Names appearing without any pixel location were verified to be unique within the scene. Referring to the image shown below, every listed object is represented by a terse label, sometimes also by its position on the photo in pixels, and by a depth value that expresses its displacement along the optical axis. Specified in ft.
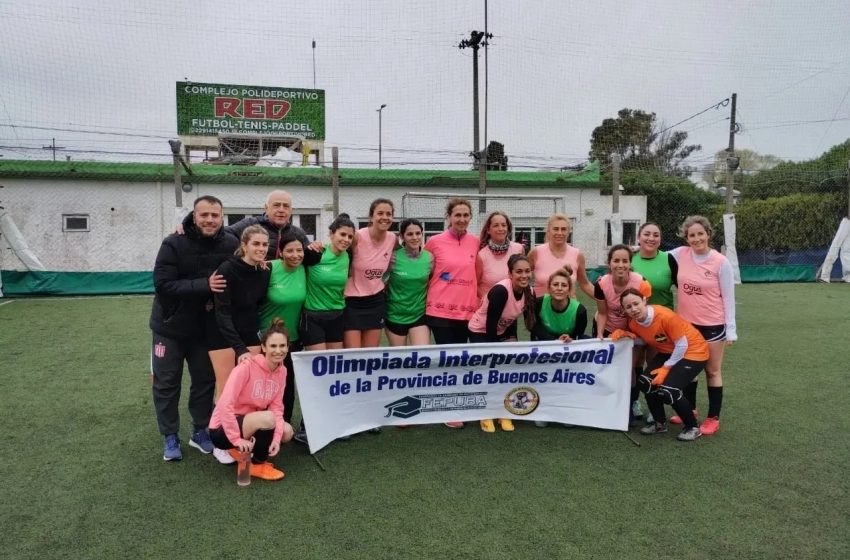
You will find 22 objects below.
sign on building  61.52
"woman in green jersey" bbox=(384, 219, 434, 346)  13.01
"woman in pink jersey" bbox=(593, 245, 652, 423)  12.48
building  43.91
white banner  11.84
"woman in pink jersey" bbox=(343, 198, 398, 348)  12.62
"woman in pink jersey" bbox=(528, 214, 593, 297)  13.28
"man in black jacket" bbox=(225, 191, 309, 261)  11.50
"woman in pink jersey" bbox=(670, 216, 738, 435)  12.43
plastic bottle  10.14
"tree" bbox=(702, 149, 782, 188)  44.96
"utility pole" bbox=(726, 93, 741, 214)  43.08
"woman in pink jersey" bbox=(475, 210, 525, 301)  13.23
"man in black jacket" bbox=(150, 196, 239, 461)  10.61
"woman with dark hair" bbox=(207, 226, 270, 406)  10.48
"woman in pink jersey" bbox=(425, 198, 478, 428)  13.23
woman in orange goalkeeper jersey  11.97
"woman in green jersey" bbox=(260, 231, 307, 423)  11.24
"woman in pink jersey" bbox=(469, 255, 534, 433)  12.49
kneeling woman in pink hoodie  10.13
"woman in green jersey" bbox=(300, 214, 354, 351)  11.87
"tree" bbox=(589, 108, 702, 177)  79.46
